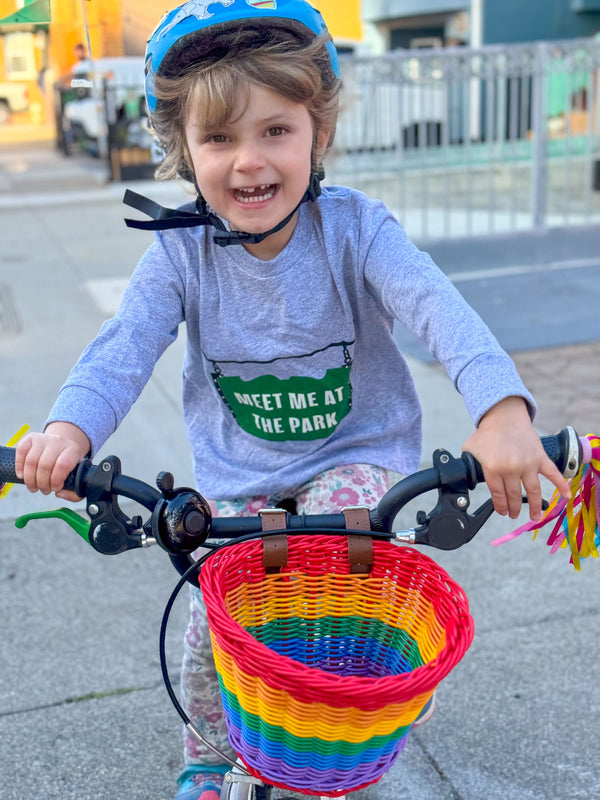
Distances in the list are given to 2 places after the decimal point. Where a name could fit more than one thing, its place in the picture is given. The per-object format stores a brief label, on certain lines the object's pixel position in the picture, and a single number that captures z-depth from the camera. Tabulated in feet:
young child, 6.25
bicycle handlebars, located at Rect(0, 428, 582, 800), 5.13
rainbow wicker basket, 4.25
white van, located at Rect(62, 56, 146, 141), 48.37
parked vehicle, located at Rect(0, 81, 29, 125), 108.99
